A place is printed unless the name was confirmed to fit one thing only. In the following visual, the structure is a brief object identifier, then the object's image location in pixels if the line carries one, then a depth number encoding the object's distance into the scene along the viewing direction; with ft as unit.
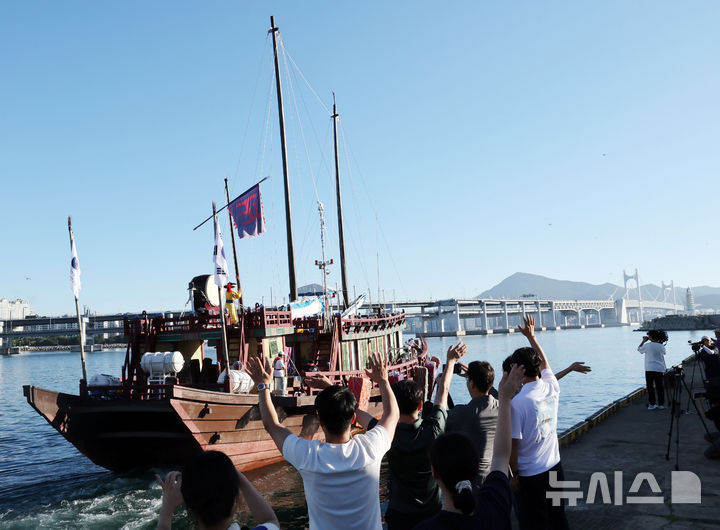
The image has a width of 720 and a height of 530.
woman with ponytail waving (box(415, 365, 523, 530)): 9.03
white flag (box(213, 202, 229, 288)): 52.29
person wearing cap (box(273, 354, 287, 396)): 52.49
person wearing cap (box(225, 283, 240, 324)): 60.95
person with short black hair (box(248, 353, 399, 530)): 11.29
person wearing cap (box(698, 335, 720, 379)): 34.14
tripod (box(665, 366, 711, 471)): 28.34
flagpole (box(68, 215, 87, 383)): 46.91
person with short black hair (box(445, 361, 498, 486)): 15.42
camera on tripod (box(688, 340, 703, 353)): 36.41
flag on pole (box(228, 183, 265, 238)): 67.41
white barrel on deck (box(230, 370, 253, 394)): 50.01
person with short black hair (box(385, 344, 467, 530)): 13.74
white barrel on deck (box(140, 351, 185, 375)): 51.47
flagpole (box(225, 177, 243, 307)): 71.36
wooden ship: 46.03
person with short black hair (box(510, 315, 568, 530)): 15.43
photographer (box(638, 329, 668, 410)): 44.34
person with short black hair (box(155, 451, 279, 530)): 8.26
